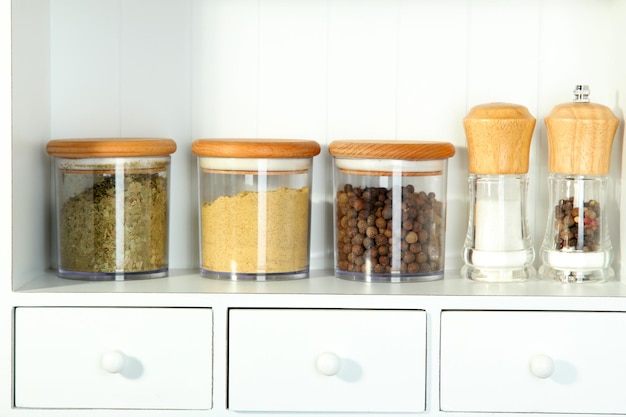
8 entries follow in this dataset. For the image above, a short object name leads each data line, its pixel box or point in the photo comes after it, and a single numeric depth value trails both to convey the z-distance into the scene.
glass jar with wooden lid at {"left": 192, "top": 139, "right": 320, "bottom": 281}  1.28
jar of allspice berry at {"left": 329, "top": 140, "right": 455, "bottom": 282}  1.28
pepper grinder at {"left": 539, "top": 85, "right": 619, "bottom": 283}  1.29
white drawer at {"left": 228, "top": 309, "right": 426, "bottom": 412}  1.23
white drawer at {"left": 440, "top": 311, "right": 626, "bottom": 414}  1.23
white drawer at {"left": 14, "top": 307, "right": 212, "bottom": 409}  1.23
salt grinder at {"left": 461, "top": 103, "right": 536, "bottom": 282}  1.29
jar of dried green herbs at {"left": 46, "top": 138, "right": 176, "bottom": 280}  1.28
